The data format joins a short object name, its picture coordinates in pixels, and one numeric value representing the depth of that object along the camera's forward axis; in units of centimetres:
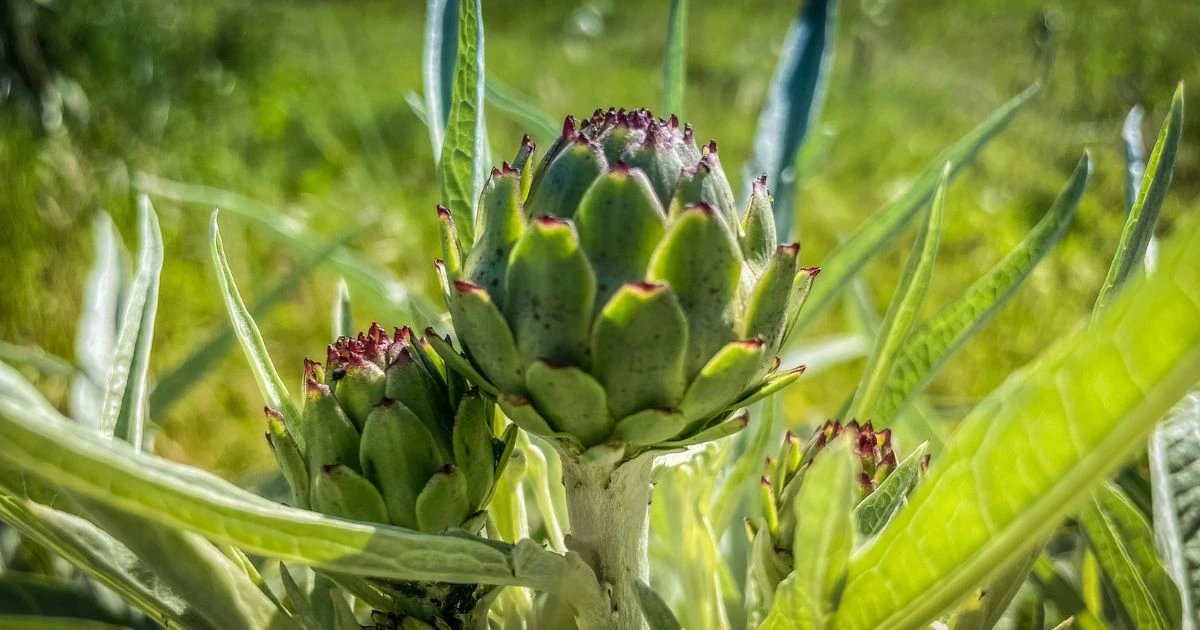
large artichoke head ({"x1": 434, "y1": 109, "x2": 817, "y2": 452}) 24
